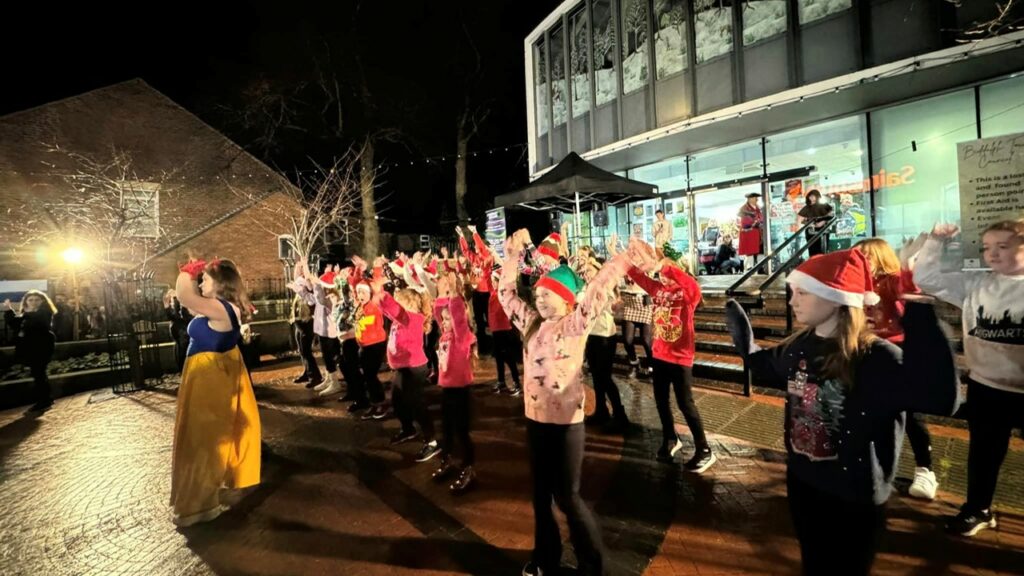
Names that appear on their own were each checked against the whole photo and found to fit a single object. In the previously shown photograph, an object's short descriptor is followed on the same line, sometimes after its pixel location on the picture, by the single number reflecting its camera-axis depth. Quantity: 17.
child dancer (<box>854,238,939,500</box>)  3.70
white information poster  5.62
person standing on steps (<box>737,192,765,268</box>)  11.12
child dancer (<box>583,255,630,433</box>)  5.60
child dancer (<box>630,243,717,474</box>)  4.43
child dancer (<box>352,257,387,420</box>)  6.13
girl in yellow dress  4.02
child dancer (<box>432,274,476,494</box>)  4.43
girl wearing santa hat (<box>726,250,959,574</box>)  1.80
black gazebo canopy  8.51
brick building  16.64
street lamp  16.69
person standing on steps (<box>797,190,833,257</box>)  9.12
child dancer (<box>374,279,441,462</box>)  4.90
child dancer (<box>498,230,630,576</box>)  2.72
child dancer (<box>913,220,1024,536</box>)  2.92
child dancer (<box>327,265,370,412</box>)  7.12
